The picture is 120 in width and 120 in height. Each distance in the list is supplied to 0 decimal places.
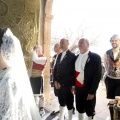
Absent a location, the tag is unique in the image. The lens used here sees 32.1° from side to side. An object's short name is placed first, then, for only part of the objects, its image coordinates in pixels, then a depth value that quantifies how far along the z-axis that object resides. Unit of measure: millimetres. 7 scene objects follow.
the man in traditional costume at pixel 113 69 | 3490
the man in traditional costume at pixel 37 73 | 4340
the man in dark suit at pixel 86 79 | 3207
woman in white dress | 1475
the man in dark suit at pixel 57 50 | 4705
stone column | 5438
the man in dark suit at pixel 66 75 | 3627
